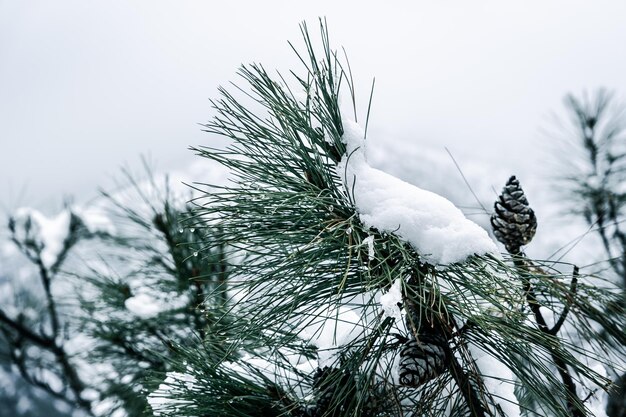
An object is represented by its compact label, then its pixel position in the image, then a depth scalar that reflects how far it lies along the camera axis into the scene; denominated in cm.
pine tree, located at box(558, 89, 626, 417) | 159
